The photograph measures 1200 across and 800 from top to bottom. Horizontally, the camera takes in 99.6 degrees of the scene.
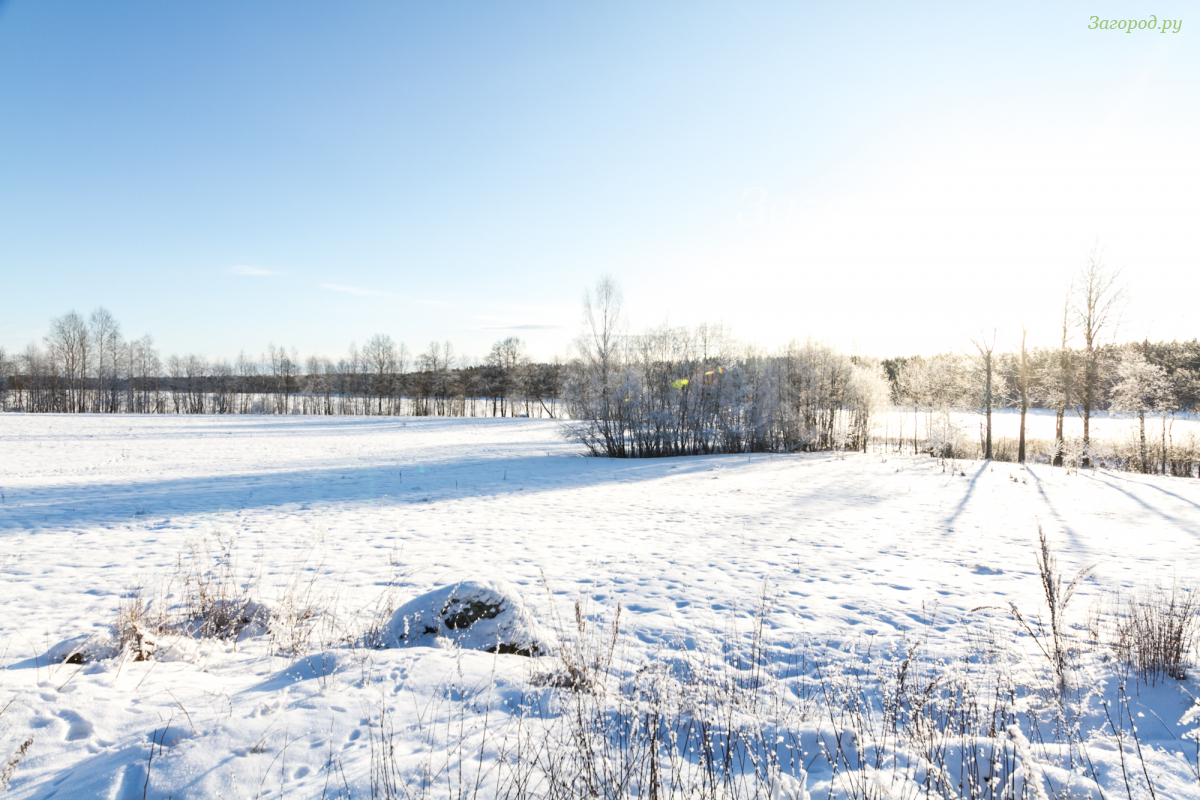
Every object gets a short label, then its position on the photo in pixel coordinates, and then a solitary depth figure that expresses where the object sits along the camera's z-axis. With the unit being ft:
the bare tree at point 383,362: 280.31
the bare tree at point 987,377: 101.24
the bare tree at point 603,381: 93.97
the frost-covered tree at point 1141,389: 82.74
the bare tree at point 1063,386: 92.89
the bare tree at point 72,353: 211.20
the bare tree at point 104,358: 217.56
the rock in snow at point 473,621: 16.83
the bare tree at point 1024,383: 95.86
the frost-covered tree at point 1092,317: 90.48
